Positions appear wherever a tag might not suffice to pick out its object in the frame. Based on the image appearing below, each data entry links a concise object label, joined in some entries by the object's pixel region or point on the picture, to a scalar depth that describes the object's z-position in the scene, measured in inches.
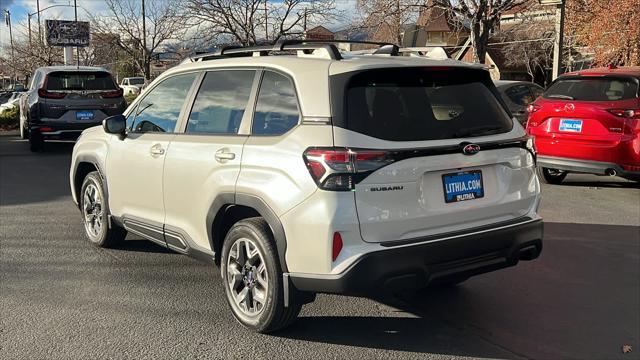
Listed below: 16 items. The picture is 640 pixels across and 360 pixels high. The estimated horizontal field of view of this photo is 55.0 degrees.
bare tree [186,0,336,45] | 920.3
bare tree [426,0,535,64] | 712.7
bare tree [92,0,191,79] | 1128.2
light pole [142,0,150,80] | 1120.8
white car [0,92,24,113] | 853.7
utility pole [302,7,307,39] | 932.8
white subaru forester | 132.6
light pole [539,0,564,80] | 592.1
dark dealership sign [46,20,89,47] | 1164.5
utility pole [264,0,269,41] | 941.2
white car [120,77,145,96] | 1728.6
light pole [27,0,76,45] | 1593.8
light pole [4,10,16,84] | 1834.6
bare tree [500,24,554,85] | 1241.4
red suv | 317.4
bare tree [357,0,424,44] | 753.0
